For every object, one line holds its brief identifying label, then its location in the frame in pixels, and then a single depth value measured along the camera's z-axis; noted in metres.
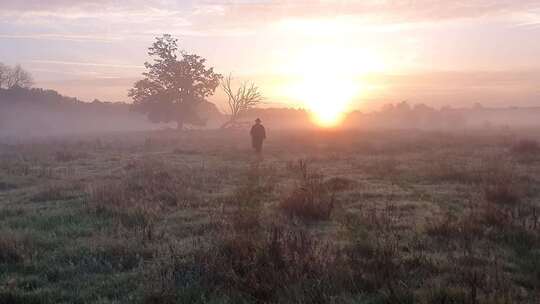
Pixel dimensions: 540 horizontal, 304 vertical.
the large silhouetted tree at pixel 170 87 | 59.97
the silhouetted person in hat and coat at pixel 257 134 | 23.61
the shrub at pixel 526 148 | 21.53
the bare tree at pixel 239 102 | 66.19
